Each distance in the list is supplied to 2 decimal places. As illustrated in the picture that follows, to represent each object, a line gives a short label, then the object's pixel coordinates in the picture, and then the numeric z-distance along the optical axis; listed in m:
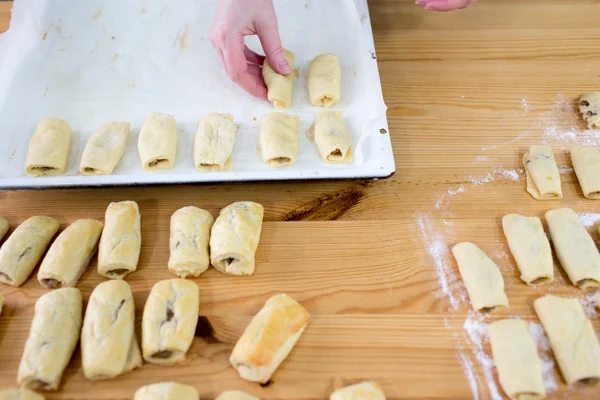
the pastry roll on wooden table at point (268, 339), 0.59
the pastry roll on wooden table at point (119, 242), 0.64
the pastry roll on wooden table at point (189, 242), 0.64
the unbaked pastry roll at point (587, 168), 0.70
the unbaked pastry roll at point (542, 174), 0.70
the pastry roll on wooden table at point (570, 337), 0.60
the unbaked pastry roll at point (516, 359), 0.59
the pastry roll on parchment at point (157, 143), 0.69
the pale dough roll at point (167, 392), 0.58
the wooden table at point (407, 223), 0.61
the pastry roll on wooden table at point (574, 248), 0.65
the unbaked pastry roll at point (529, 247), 0.65
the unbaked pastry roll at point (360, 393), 0.58
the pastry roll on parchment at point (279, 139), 0.70
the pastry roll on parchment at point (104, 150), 0.69
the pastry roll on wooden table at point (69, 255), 0.63
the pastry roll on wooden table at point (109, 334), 0.59
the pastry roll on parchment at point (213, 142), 0.70
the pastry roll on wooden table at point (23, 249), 0.64
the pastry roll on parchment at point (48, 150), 0.68
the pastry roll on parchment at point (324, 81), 0.75
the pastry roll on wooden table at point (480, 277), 0.63
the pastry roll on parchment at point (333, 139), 0.70
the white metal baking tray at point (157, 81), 0.70
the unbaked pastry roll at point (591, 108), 0.75
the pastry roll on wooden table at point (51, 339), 0.58
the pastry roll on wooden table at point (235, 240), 0.64
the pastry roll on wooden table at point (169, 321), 0.60
